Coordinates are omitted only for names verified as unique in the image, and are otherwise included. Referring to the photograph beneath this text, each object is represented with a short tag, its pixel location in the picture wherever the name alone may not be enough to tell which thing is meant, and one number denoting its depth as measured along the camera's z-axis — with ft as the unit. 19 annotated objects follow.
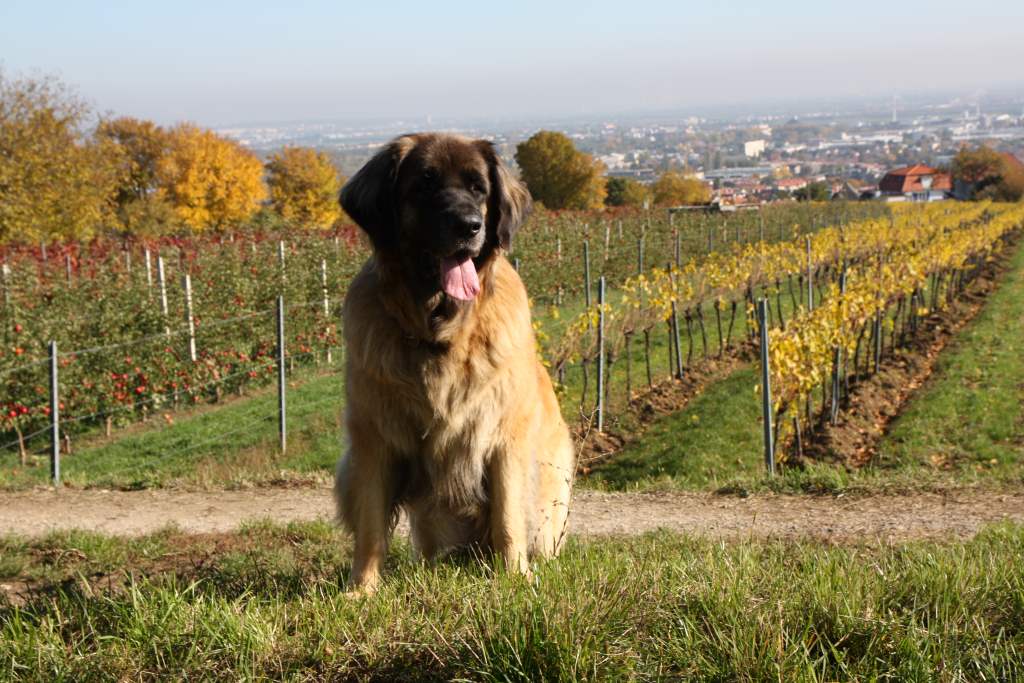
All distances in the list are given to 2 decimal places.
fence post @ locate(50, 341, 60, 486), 32.35
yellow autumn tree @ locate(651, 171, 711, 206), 228.63
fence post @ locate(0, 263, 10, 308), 47.93
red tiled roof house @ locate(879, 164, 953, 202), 374.49
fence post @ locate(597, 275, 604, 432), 43.09
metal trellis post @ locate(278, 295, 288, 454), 38.83
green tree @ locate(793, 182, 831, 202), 243.36
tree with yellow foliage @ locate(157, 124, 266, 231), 189.78
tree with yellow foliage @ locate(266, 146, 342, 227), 196.54
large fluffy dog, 12.60
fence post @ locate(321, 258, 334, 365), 63.21
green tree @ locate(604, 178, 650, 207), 229.04
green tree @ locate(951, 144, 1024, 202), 278.26
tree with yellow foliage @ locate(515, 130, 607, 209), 189.37
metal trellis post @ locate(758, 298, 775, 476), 33.04
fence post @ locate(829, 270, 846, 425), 41.93
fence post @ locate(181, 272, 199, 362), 52.37
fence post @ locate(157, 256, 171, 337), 53.35
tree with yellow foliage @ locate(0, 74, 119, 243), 94.32
